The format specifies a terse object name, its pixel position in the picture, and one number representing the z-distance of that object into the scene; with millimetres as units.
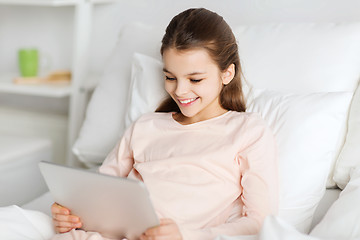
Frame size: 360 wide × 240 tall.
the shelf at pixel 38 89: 1941
